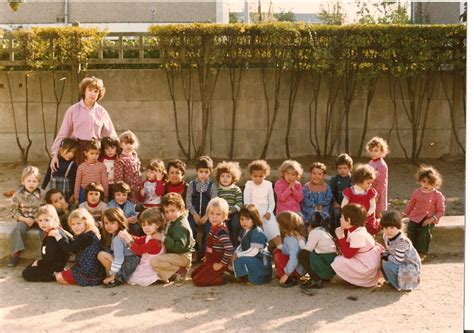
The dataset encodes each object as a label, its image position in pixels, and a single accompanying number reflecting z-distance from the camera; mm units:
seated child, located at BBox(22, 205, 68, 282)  6395
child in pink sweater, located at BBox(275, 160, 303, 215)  7113
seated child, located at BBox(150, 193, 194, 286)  6371
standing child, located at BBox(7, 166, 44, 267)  6871
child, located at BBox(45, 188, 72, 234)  7035
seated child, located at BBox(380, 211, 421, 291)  6176
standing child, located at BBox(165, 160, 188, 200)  7266
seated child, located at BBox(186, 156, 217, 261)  7004
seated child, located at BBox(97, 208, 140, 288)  6324
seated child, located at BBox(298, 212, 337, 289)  6305
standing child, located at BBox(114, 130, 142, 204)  7359
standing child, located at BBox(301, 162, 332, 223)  7164
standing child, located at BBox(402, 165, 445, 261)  7117
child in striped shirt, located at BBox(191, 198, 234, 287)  6344
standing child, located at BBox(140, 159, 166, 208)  7301
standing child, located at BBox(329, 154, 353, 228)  7379
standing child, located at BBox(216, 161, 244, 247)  6988
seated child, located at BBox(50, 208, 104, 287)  6332
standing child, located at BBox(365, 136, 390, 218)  7379
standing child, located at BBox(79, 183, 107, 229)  6945
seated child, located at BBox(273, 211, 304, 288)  6320
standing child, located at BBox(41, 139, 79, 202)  7352
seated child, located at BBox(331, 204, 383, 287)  6242
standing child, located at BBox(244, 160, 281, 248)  6965
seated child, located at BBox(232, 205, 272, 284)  6375
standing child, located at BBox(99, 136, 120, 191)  7406
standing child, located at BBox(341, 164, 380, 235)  7000
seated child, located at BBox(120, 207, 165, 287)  6353
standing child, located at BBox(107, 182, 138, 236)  6895
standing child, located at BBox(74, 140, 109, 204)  7215
